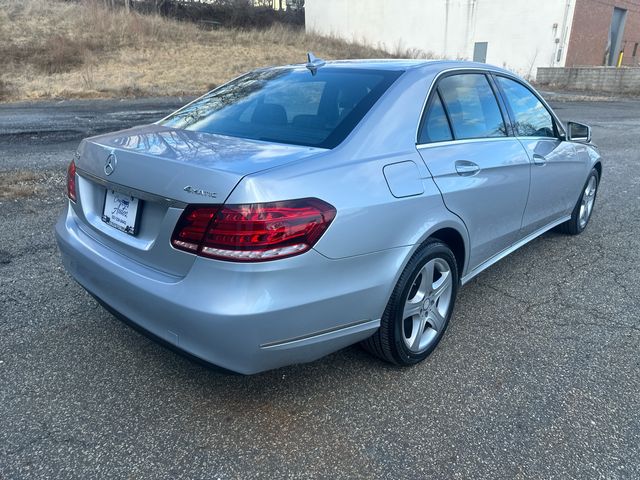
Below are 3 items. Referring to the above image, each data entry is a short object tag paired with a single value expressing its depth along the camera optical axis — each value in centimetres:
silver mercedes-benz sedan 202
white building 2888
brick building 2919
